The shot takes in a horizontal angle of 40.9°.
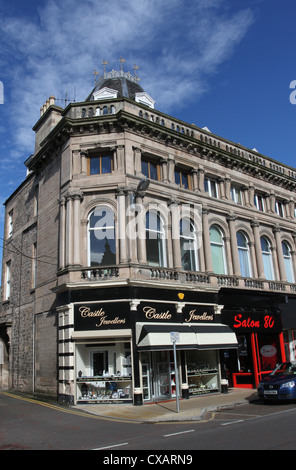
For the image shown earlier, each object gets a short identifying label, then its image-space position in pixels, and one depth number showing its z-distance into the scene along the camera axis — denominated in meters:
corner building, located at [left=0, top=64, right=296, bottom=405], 17.16
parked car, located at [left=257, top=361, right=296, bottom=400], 14.18
